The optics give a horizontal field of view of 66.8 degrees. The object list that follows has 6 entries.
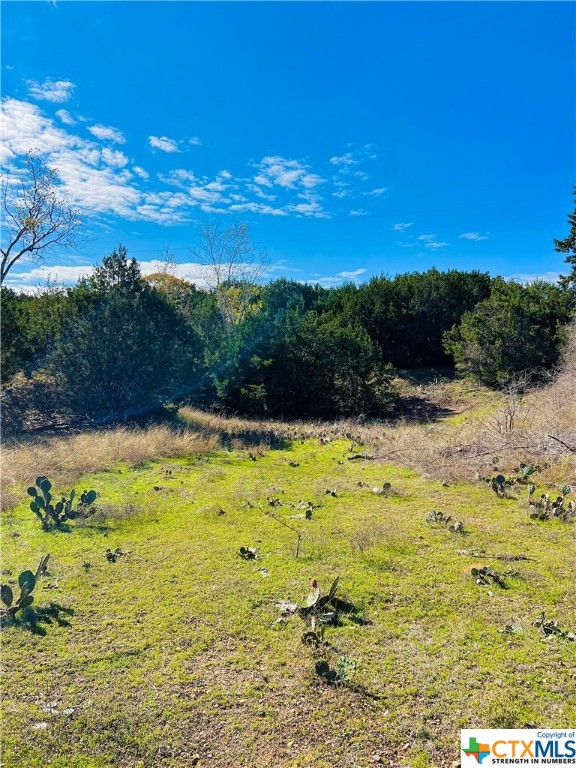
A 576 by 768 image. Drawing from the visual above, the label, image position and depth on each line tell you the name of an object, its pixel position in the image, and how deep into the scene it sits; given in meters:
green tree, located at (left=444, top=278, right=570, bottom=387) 19.59
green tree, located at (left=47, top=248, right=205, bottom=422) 13.29
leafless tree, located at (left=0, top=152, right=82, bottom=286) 15.30
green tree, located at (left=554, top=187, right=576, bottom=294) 19.00
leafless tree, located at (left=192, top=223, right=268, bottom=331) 29.75
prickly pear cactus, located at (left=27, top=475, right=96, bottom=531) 5.30
